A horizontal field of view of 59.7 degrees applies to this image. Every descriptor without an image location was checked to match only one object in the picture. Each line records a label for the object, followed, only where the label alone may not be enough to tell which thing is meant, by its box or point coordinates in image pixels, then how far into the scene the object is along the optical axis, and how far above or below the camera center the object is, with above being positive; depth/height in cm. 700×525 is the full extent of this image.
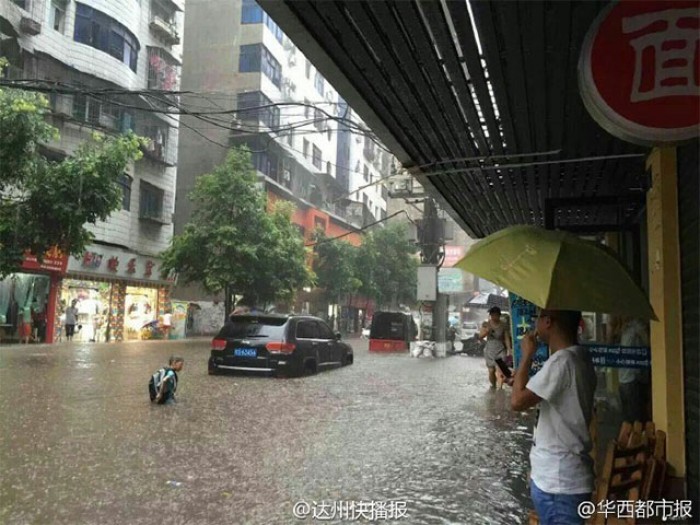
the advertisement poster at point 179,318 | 2921 -19
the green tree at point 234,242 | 2383 +291
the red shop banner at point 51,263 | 2028 +163
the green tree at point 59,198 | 1473 +276
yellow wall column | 441 +13
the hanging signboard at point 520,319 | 658 +6
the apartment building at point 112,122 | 2108 +773
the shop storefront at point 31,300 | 2032 +33
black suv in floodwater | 1284 -63
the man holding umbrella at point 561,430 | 252 -44
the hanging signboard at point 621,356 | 554 -27
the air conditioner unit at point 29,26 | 2006 +936
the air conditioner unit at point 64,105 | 2225 +758
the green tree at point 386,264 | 4006 +375
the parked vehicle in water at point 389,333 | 2531 -53
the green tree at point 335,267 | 3703 +314
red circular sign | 295 +127
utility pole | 2217 +273
